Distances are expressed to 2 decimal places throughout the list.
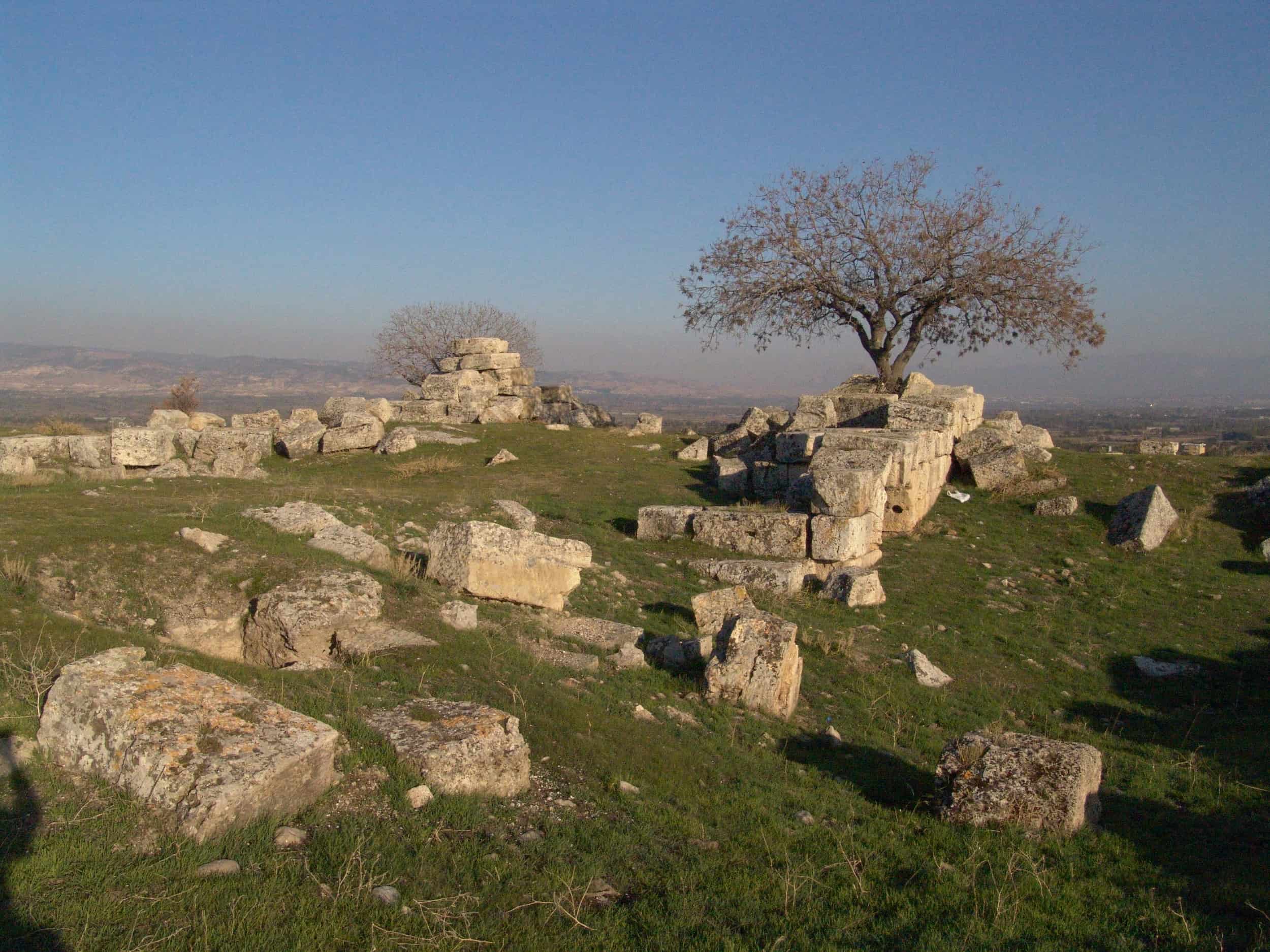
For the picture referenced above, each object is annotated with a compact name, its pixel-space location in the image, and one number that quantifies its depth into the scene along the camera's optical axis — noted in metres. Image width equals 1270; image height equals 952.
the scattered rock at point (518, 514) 14.59
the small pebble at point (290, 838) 4.27
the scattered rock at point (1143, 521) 16.12
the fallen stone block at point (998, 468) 19.61
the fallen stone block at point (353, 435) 23.36
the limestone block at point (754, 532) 14.45
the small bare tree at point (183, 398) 37.22
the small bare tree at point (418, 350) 44.62
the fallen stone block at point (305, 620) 7.68
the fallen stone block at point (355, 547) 10.20
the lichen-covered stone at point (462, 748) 5.22
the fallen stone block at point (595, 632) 9.46
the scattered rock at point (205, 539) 9.09
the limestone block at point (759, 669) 8.21
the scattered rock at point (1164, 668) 10.99
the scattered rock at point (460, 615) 8.69
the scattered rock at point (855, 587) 12.58
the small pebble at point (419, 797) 4.92
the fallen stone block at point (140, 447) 19.23
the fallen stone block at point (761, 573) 12.77
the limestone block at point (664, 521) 15.33
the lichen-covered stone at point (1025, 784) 5.62
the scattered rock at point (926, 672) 9.89
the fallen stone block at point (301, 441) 22.88
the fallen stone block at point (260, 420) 25.20
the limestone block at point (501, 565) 9.95
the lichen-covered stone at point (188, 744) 4.31
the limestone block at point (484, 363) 31.58
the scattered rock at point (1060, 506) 17.83
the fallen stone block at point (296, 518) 10.83
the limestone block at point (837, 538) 14.25
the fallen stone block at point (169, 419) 23.78
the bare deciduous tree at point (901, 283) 26.53
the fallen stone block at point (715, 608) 10.40
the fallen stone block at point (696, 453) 25.09
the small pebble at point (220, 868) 3.89
